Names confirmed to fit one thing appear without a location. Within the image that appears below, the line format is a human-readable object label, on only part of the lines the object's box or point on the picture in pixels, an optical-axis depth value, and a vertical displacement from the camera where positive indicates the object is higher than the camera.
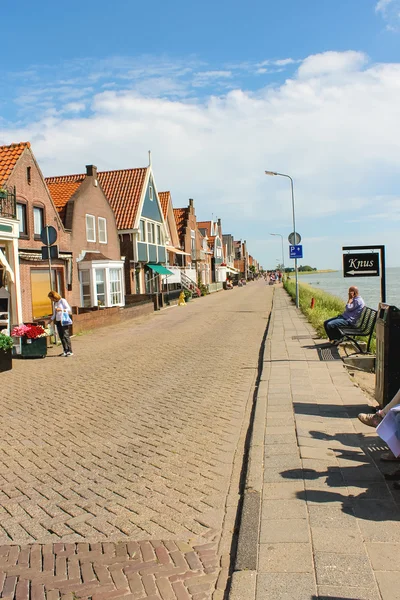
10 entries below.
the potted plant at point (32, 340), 13.41 -1.42
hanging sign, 9.48 +0.12
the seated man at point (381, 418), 4.78 -1.52
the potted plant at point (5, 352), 11.61 -1.47
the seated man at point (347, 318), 12.66 -1.11
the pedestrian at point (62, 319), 13.67 -0.95
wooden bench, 11.69 -1.29
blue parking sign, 27.44 +1.13
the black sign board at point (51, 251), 15.51 +0.89
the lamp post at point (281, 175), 31.86 +5.99
